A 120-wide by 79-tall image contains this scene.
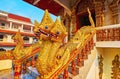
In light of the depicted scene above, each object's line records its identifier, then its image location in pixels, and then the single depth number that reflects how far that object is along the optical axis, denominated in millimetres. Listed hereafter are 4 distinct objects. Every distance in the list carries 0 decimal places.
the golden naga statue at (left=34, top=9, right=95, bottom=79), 1130
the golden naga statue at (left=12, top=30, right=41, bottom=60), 1824
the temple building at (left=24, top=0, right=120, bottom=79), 1724
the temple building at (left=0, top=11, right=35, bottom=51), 7751
